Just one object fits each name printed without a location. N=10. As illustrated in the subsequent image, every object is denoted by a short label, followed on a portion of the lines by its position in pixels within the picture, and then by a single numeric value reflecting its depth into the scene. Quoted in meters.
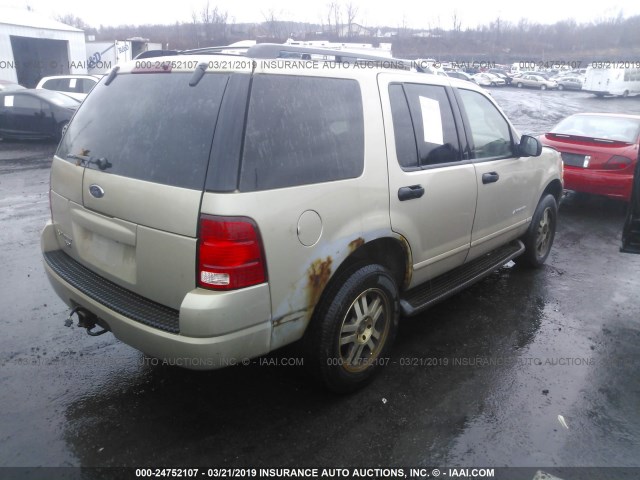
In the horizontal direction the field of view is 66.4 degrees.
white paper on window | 3.40
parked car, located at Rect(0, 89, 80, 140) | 12.38
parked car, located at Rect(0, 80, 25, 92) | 16.61
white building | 26.36
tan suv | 2.31
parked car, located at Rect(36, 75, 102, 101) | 15.73
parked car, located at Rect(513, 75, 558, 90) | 44.91
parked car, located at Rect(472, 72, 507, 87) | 45.62
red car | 7.04
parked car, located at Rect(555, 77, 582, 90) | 44.97
